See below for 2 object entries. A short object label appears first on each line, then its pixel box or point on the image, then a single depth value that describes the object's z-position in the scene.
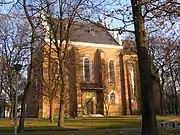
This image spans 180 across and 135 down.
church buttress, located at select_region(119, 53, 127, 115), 58.72
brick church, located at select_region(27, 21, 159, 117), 52.97
